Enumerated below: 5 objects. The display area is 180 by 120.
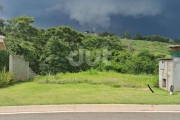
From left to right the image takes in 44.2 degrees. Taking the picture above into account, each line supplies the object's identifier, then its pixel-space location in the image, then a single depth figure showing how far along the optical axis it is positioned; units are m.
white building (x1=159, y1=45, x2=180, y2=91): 10.68
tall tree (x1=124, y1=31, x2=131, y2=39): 84.56
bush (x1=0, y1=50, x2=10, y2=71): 15.55
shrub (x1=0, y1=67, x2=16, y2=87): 12.62
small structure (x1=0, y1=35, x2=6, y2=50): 11.01
